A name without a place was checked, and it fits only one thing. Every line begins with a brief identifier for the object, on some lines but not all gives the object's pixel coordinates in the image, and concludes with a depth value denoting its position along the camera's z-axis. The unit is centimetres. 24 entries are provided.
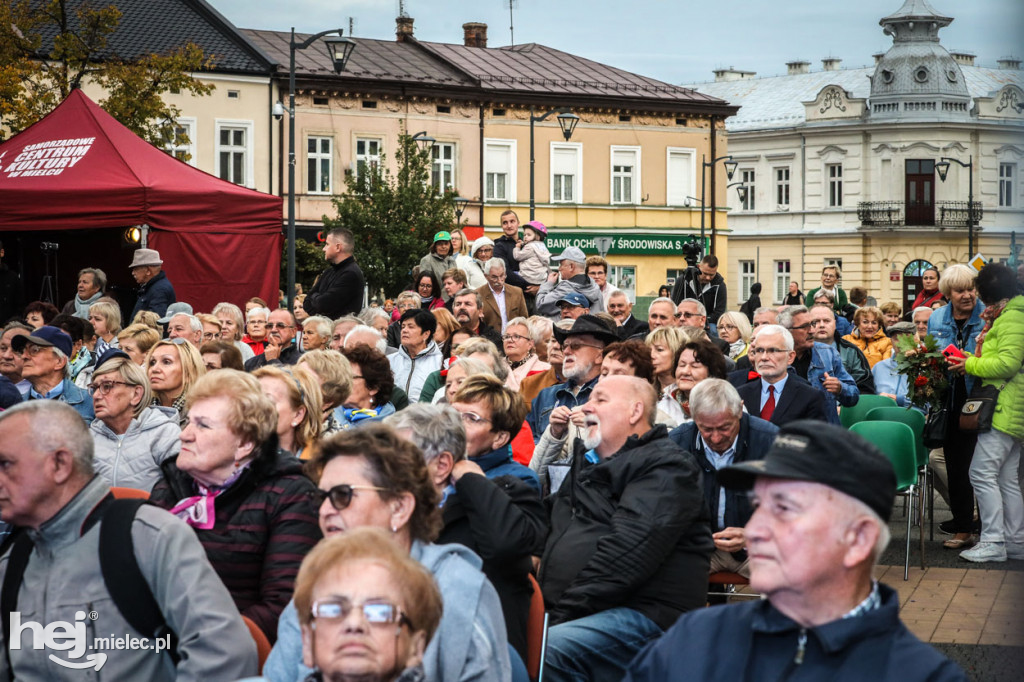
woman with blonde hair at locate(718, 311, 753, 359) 1096
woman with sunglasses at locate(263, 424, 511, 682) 338
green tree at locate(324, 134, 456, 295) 3619
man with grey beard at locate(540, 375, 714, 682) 477
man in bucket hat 1301
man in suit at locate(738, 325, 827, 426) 801
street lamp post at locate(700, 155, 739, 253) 4546
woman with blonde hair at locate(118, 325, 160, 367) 913
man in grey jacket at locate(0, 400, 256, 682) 359
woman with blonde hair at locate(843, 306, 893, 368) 1332
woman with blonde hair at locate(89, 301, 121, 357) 1135
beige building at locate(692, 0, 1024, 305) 6106
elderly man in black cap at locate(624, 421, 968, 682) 268
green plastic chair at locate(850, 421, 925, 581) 856
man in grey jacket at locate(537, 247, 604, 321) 1274
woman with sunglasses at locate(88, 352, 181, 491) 614
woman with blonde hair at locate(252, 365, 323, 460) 570
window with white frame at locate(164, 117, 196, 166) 3806
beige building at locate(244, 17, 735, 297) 4169
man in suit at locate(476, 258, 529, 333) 1320
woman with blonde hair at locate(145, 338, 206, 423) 750
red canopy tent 1379
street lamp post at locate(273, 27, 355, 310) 2230
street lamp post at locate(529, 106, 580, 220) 3180
